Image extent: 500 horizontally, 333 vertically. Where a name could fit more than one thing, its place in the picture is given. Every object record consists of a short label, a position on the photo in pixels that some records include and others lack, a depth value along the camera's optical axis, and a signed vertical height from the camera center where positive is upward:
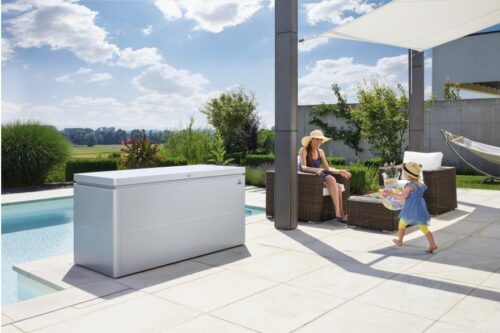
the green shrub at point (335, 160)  10.44 -0.14
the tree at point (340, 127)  13.90 +0.97
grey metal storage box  3.69 -0.53
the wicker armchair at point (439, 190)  6.54 -0.53
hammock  9.53 +0.10
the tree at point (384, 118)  10.64 +0.85
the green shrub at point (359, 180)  7.94 -0.47
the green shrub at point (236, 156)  12.88 -0.05
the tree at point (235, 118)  14.31 +1.23
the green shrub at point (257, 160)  11.50 -0.15
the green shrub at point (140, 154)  11.75 +0.01
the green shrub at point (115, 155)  12.90 -0.01
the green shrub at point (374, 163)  10.92 -0.22
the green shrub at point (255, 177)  10.63 -0.53
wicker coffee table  5.50 -0.74
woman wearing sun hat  6.04 -0.18
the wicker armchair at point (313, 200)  5.97 -0.61
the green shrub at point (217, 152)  11.55 +0.06
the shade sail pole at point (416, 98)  8.16 +1.00
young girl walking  4.48 -0.49
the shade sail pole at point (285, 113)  5.50 +0.50
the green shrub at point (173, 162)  12.09 -0.20
